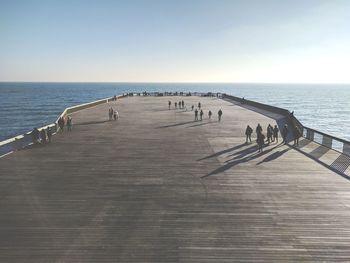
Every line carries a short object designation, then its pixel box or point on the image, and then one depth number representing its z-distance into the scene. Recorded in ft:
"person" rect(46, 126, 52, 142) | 69.64
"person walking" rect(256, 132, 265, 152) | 60.90
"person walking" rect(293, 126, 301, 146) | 67.05
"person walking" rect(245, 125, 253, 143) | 69.51
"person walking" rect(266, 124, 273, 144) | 69.92
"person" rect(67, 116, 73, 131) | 84.60
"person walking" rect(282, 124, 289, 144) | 70.08
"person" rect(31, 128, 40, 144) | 66.74
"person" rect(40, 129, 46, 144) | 67.41
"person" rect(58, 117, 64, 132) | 83.76
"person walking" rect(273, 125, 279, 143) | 71.20
